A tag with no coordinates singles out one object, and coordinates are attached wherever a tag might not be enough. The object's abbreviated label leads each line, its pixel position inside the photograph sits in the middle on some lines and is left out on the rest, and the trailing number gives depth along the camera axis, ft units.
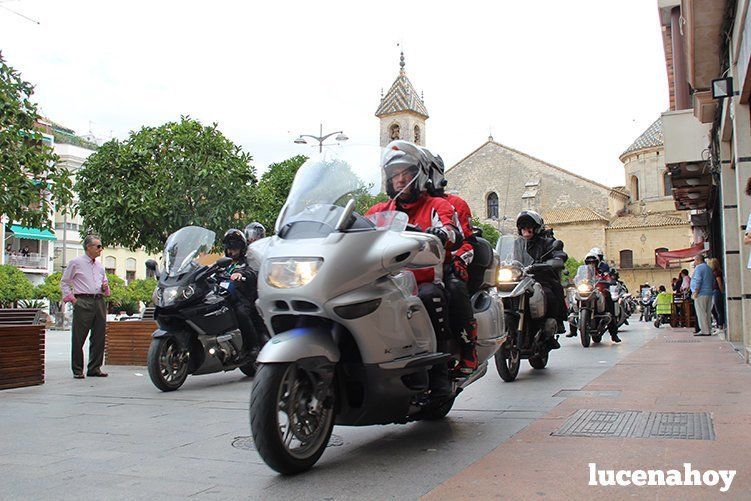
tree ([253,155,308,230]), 104.71
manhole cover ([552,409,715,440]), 15.97
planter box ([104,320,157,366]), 37.99
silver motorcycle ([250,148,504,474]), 13.32
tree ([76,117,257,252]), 64.03
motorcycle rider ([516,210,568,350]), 30.60
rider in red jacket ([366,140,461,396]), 16.20
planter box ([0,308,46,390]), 28.55
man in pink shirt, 32.12
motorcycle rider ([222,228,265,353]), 30.53
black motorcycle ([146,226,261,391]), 27.81
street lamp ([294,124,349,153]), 93.56
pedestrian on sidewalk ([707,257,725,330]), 54.24
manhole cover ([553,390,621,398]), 22.65
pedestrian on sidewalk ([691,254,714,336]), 51.55
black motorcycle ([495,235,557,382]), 27.91
